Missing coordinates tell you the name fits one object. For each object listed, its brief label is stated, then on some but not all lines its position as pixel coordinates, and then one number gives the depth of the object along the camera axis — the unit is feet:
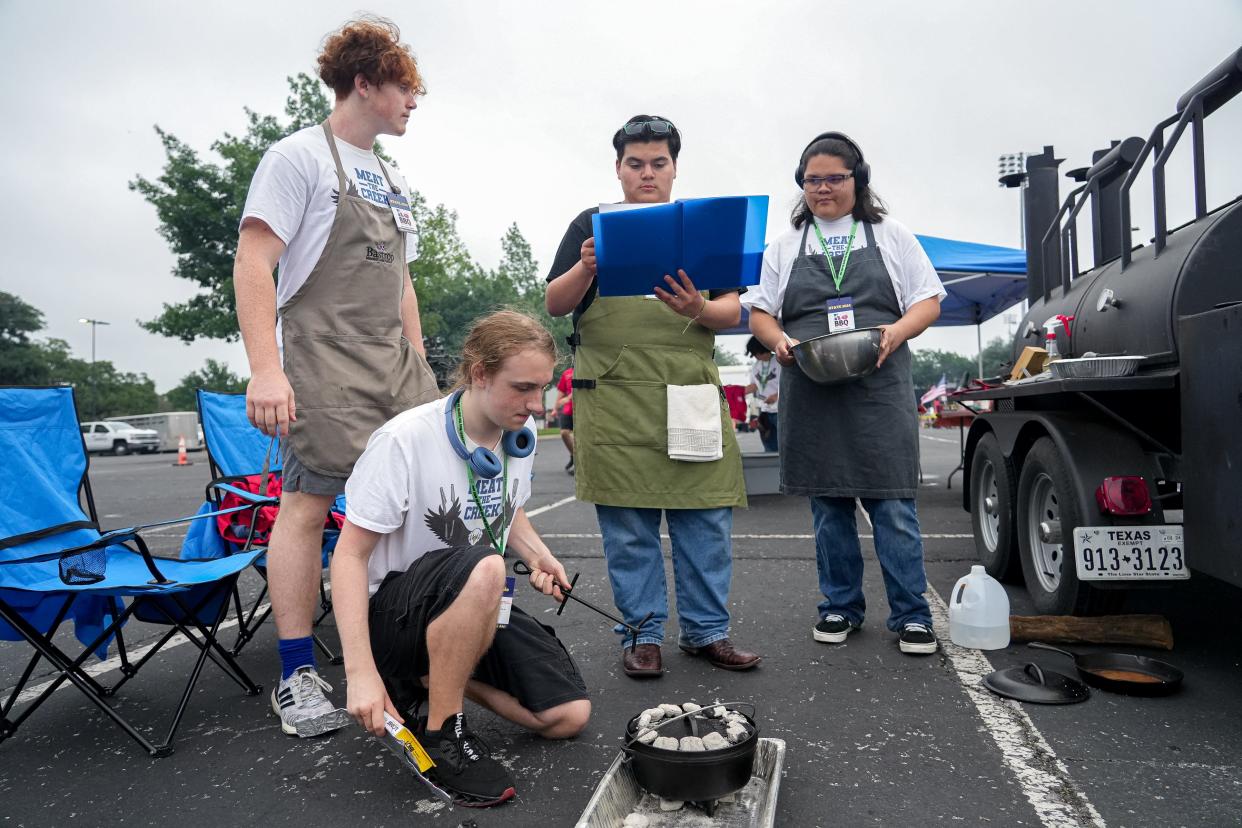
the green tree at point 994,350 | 348.96
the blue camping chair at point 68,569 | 8.16
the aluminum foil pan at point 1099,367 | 10.09
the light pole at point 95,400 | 199.41
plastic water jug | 10.75
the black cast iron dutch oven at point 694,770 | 6.25
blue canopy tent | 29.78
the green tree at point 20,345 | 190.80
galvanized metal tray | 6.12
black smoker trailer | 8.09
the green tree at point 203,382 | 237.66
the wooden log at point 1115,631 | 10.53
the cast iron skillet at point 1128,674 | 8.99
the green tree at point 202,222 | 96.68
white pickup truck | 115.24
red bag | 11.11
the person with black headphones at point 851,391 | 10.82
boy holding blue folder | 10.25
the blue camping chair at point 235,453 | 11.23
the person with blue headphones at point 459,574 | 7.12
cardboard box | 13.70
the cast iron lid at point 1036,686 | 8.87
